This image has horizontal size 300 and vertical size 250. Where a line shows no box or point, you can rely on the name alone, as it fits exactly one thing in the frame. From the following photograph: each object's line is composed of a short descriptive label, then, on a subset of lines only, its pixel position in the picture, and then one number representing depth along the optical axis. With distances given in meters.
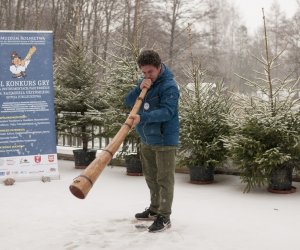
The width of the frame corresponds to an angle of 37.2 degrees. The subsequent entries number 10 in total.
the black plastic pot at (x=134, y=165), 7.84
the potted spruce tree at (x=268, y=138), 6.14
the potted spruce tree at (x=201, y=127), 6.96
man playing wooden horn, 4.22
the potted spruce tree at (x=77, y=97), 8.81
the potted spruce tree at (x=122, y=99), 7.73
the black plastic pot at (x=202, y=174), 7.04
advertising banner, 7.15
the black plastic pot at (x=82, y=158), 8.77
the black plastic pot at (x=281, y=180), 6.29
